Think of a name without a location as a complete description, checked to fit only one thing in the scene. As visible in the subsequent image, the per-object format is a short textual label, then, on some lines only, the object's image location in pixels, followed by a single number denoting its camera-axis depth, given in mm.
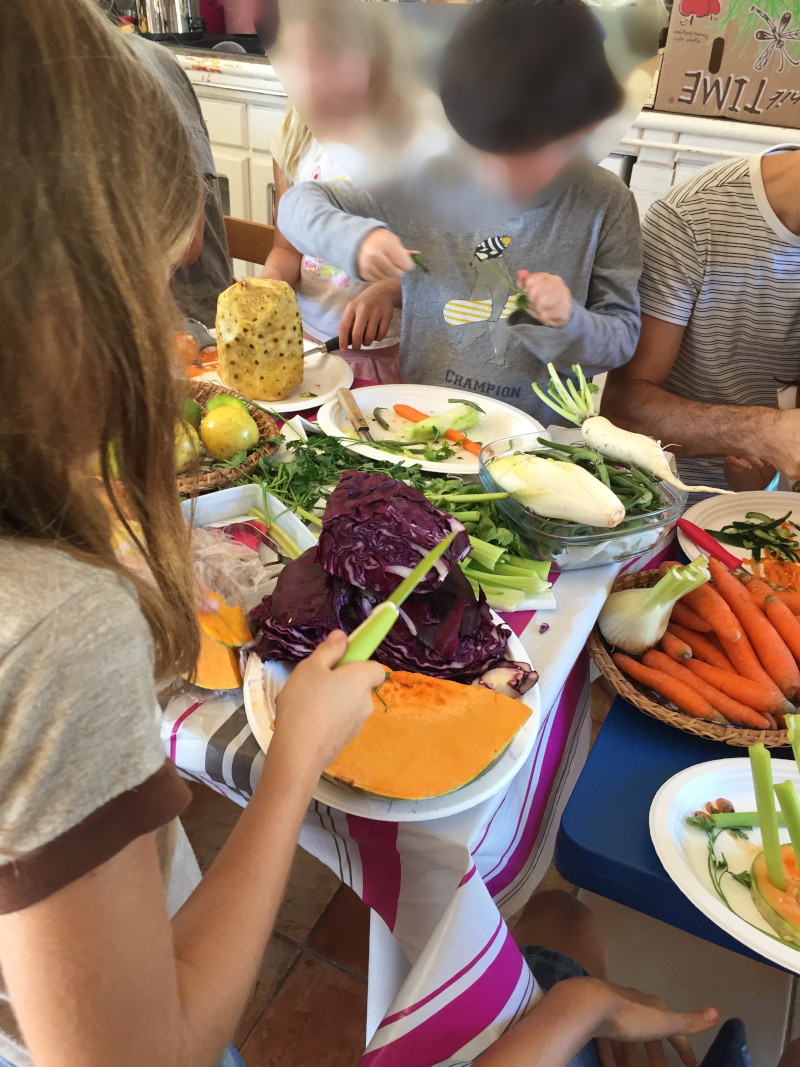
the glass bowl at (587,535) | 958
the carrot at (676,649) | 979
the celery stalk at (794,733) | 743
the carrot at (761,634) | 938
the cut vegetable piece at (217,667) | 750
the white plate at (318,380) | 1370
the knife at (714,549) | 1098
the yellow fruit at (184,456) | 938
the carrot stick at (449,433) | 1268
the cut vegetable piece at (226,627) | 777
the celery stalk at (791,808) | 726
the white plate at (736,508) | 1221
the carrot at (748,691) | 904
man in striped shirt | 1540
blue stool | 760
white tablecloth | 654
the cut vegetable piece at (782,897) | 694
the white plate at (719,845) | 671
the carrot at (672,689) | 903
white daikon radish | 1039
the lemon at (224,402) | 1185
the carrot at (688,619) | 1024
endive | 926
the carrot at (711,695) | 891
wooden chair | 2115
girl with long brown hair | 360
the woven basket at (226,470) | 1022
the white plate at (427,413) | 1247
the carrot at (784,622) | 979
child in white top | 1644
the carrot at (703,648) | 980
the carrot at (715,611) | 983
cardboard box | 2328
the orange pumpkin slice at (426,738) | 641
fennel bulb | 936
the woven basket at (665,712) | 854
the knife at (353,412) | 1288
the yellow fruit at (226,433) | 1132
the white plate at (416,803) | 629
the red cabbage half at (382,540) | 760
